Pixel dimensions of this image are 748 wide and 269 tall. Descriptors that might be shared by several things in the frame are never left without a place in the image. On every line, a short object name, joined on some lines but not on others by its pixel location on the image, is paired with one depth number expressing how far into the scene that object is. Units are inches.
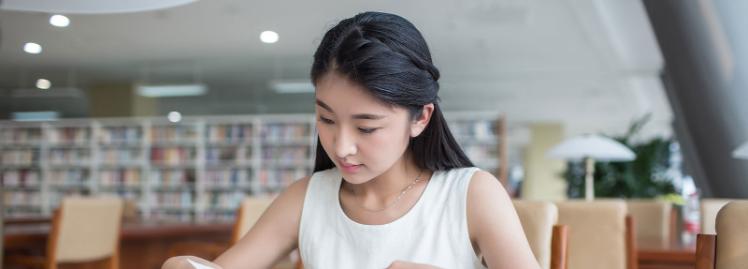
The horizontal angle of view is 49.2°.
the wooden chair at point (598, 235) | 111.7
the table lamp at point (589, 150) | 223.1
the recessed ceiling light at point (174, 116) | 372.2
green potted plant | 321.1
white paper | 35.8
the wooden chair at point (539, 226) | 61.1
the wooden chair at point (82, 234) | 163.9
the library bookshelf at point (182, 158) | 364.5
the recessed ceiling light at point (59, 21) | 128.0
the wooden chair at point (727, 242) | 45.9
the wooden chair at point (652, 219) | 179.8
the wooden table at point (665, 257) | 141.6
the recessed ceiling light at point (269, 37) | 152.3
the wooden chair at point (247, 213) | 149.0
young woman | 39.4
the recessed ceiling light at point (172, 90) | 339.6
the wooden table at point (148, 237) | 168.4
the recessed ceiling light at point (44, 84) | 199.5
